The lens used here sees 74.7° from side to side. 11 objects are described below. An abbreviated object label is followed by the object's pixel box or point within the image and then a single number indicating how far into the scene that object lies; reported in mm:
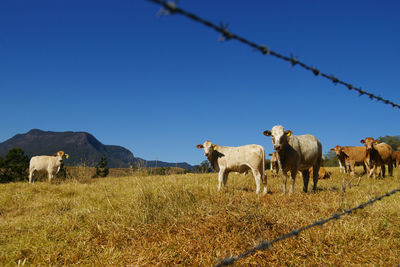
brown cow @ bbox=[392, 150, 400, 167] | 21677
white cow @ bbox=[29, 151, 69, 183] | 16922
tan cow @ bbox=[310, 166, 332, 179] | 16453
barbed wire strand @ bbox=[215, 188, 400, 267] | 1582
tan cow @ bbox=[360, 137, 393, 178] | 16344
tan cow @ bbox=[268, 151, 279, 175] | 17666
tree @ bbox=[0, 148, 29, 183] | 28445
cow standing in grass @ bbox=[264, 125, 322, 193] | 8172
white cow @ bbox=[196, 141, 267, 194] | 9711
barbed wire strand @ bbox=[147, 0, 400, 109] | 1013
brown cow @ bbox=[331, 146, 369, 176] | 17531
